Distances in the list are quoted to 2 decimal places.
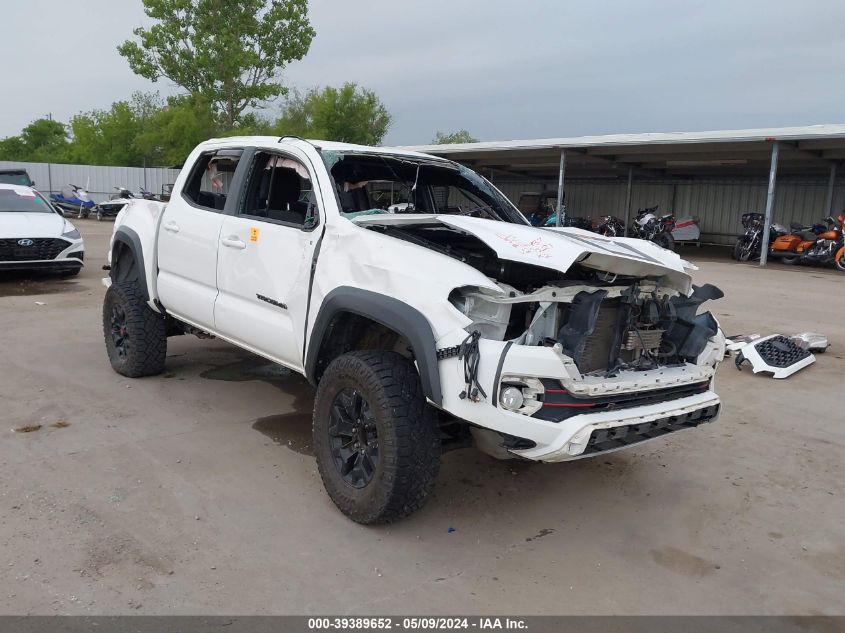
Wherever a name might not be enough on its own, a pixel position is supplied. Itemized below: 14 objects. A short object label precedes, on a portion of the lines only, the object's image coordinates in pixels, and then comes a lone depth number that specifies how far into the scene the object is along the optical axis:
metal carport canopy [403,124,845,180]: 16.47
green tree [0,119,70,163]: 67.56
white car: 10.54
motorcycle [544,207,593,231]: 22.72
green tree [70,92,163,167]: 45.56
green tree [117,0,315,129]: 37.22
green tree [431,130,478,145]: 71.71
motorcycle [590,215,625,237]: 22.16
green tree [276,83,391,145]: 42.97
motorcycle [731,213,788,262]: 19.02
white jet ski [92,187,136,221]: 28.45
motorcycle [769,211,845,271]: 17.08
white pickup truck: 3.20
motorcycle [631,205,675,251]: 20.81
